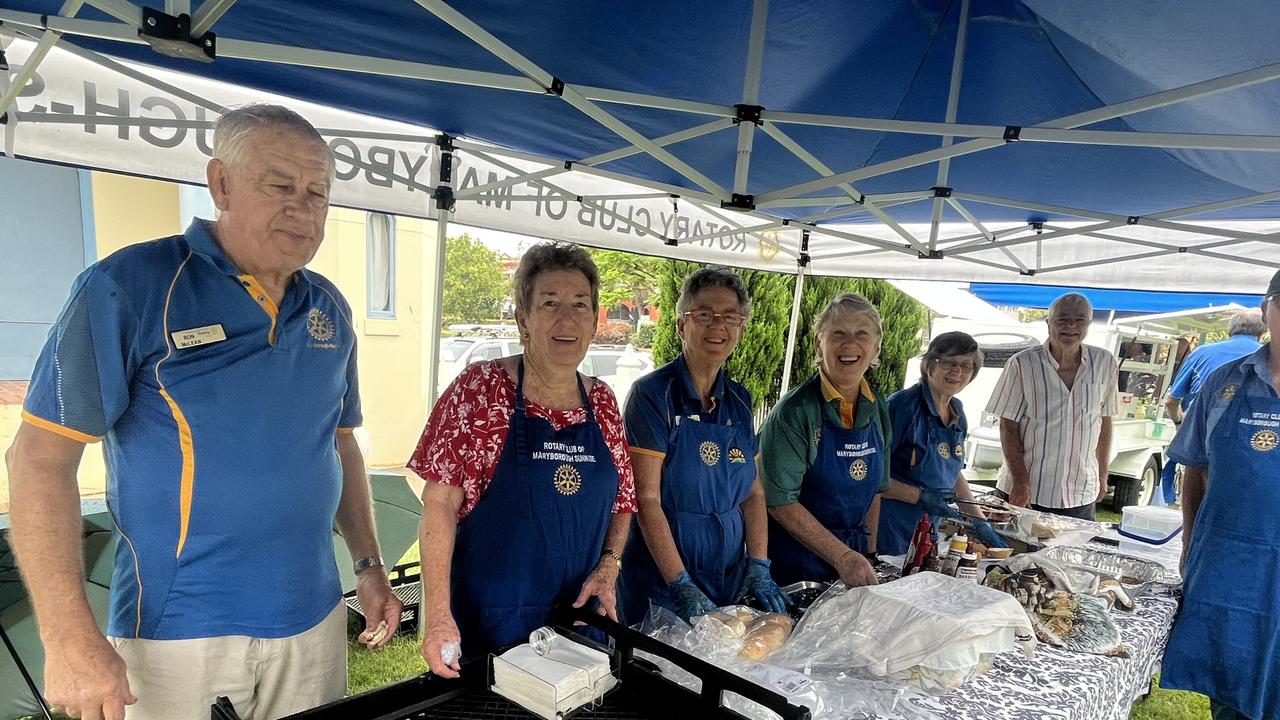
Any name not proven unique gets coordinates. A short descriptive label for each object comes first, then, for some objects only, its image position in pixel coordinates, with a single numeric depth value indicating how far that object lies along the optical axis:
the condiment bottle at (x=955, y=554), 2.00
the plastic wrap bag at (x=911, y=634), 1.48
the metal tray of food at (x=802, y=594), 1.91
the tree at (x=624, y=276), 18.22
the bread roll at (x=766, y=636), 1.51
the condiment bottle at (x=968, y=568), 2.00
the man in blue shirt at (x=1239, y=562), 2.18
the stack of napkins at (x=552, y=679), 1.11
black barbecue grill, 1.07
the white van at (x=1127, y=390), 7.66
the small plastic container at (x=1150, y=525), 2.94
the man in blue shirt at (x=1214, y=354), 5.02
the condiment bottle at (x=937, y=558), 2.02
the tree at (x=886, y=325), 10.03
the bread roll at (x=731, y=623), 1.53
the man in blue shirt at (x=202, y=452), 1.17
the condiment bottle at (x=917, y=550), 2.04
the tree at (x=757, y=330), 9.57
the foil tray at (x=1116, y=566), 2.40
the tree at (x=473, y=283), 20.98
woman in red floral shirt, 1.60
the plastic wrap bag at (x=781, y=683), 1.29
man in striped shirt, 3.92
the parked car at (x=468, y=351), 11.92
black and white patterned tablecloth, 1.46
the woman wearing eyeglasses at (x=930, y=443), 2.80
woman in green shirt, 2.32
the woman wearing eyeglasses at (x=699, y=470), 2.10
